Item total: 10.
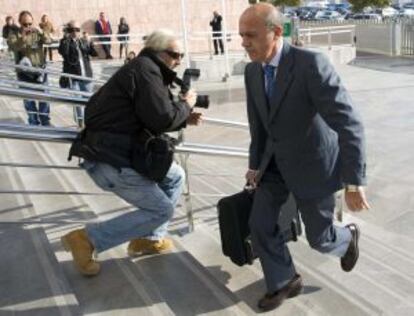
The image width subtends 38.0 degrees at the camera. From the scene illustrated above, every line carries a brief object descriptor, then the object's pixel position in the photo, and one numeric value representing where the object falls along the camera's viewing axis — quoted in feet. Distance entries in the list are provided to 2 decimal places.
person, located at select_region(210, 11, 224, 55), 64.54
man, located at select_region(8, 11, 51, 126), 26.96
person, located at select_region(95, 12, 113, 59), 68.58
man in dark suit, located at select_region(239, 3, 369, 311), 9.61
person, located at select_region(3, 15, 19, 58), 28.17
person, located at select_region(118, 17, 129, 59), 67.74
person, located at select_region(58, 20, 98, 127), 30.45
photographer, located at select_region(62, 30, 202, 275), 10.20
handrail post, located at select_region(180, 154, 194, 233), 14.15
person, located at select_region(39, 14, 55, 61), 33.79
